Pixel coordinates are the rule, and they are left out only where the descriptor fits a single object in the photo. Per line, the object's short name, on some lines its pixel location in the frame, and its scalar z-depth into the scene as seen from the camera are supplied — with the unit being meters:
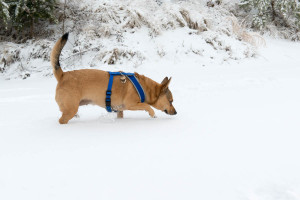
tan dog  3.15
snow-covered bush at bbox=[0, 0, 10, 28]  6.30
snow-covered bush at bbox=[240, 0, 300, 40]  10.25
